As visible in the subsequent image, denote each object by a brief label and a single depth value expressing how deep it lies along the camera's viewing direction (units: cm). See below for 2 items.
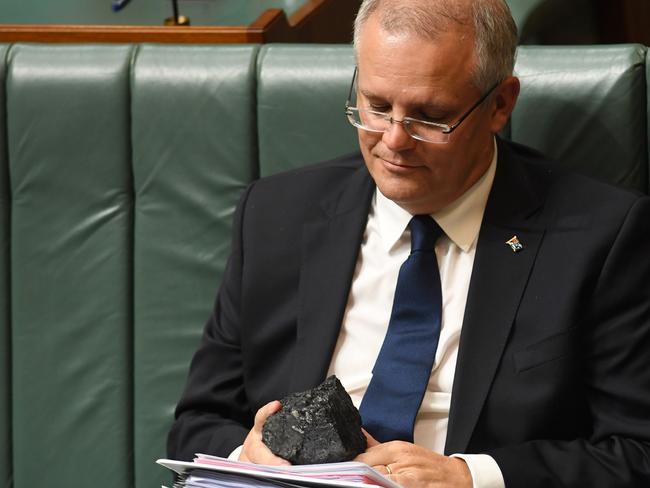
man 517
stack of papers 501
